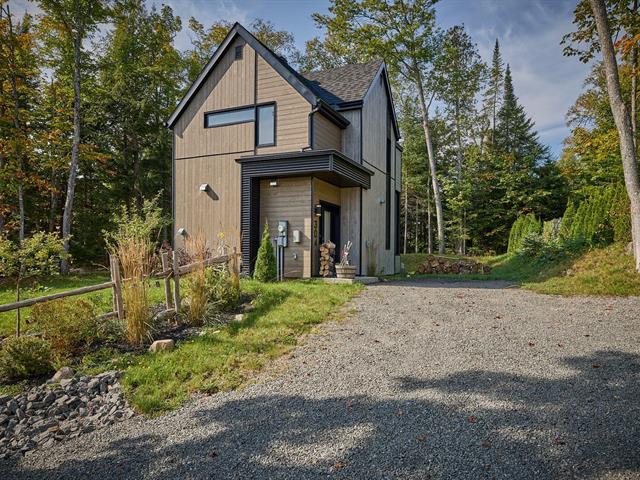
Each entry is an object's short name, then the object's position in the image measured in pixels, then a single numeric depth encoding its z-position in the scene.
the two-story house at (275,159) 10.17
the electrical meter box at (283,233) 10.14
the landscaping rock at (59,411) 3.22
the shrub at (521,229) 15.52
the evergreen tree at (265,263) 9.03
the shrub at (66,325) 4.75
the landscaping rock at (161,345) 4.78
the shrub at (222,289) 6.45
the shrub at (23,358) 4.27
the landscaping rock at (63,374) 4.20
